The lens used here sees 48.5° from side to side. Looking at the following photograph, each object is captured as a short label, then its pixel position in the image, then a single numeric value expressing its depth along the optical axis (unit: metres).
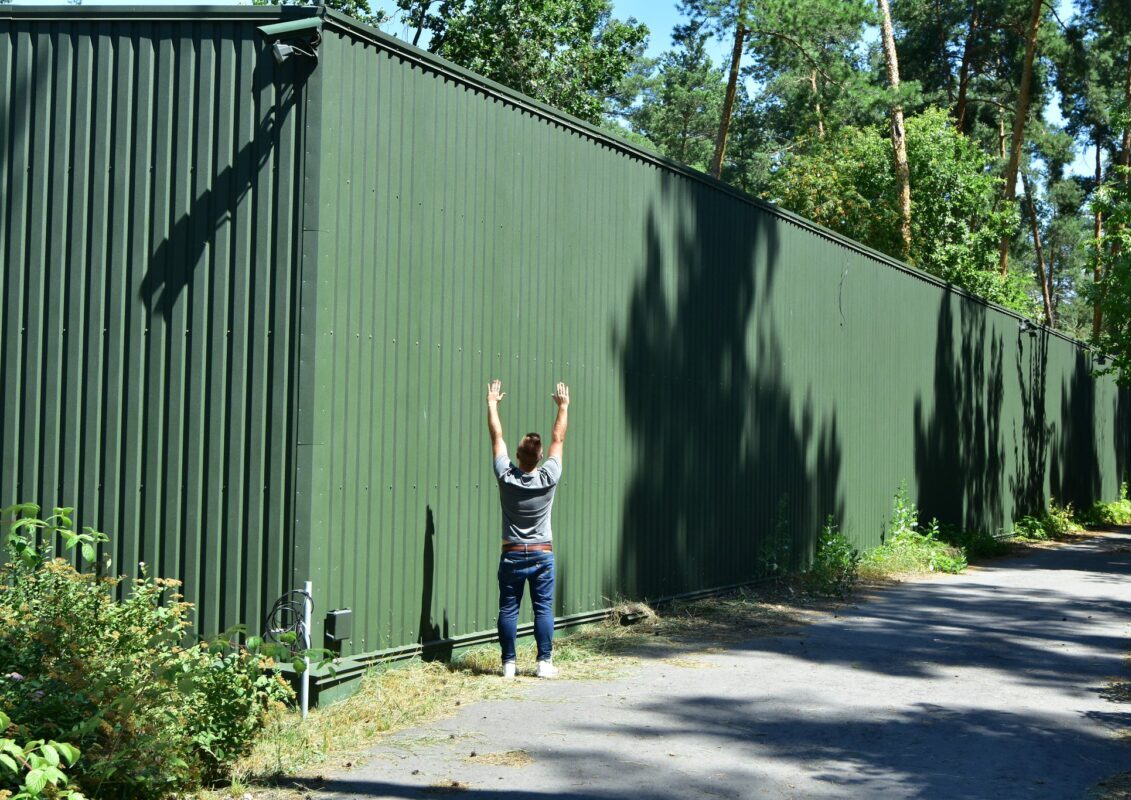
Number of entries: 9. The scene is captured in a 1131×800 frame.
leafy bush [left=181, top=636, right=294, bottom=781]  6.01
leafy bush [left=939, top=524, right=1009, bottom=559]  19.55
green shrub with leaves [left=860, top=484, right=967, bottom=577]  16.28
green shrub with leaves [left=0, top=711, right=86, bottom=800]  4.18
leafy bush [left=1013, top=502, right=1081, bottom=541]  24.62
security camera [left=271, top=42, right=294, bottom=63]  7.66
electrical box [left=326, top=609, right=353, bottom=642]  7.86
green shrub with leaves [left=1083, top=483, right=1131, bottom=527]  29.44
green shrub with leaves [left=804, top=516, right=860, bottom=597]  13.91
